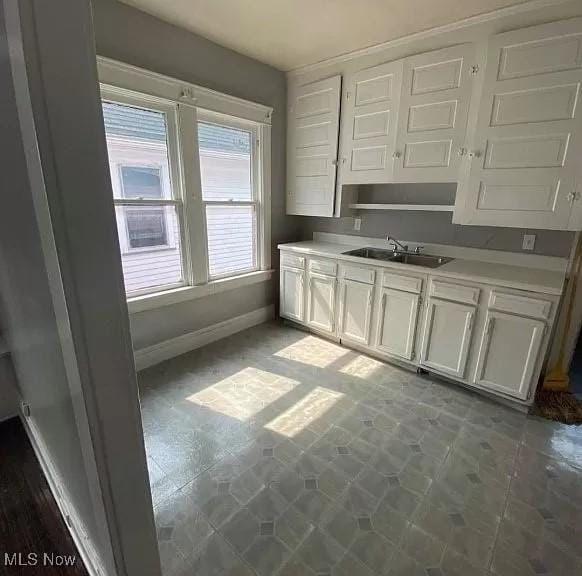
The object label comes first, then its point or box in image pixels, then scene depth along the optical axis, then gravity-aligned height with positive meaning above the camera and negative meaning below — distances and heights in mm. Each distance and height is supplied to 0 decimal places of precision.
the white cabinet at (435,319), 2129 -849
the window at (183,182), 2355 +177
